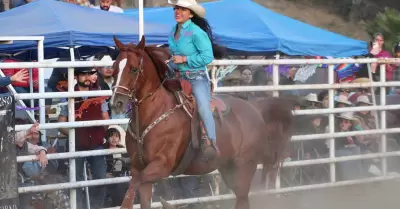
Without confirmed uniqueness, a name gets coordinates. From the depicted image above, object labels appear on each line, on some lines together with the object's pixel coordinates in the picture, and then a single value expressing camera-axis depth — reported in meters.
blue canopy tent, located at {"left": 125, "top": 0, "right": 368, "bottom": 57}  26.48
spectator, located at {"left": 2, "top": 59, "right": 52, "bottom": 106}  18.38
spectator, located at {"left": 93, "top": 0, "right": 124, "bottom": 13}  26.55
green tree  40.12
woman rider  14.51
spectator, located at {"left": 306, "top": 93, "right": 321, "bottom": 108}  21.17
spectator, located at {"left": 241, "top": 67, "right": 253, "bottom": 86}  22.85
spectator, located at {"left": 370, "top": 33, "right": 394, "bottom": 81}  24.19
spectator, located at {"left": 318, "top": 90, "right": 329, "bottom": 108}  21.11
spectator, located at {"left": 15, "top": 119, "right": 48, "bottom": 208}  15.47
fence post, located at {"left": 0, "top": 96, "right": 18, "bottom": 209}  12.52
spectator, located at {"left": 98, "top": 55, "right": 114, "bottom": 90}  19.05
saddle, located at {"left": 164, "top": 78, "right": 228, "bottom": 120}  14.59
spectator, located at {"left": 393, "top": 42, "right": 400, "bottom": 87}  24.20
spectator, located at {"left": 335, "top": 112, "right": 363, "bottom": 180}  21.69
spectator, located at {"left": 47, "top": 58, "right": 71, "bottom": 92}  18.75
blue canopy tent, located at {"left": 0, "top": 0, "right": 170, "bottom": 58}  20.52
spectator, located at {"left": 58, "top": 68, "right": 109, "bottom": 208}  17.03
